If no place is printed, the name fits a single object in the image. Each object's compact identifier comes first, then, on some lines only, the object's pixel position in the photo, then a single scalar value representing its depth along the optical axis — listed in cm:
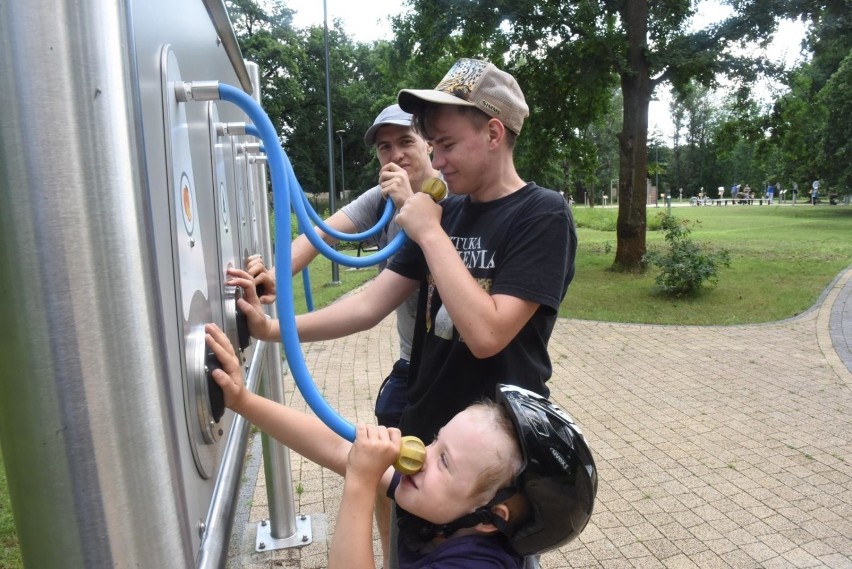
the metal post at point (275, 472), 254
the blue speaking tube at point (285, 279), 100
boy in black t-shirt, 137
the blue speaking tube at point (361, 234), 165
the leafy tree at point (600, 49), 1073
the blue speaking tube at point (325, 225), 122
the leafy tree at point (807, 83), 1027
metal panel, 52
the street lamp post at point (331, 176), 1147
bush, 970
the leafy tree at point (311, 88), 3016
